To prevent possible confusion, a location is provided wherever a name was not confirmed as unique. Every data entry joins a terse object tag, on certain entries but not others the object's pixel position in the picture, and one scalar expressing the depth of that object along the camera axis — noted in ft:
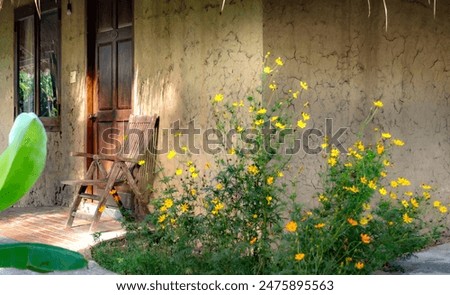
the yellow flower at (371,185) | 9.87
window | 23.54
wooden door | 20.15
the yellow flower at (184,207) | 11.51
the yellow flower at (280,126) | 10.34
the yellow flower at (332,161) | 10.71
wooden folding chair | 17.40
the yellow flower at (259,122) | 10.72
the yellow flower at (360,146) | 10.49
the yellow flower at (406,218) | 10.43
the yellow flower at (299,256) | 9.30
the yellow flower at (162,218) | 11.41
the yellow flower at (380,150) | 10.17
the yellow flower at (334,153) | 10.69
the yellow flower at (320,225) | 9.74
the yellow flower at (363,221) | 10.02
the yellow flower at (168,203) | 11.32
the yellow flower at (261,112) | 10.62
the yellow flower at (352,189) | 10.02
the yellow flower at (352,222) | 9.74
